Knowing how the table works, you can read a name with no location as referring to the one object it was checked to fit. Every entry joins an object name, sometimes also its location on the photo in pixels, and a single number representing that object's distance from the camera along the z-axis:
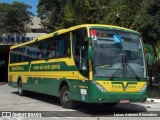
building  41.28
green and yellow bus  12.08
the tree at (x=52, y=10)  47.14
